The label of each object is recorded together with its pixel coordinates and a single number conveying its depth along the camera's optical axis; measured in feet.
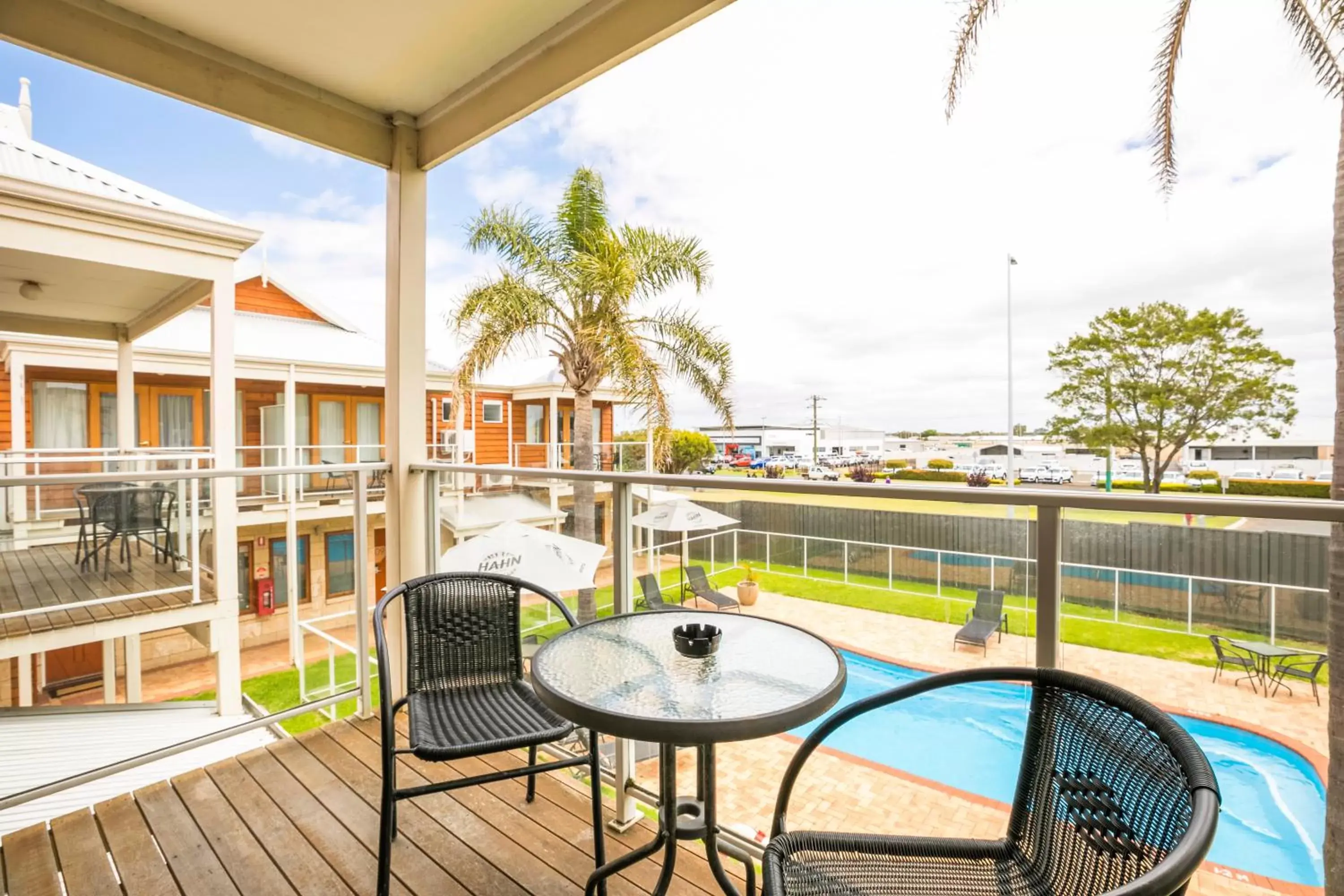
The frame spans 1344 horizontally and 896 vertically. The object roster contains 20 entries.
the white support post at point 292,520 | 21.25
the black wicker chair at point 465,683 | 5.86
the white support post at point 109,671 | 19.66
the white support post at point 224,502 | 16.65
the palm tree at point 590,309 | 28.86
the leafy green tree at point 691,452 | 45.88
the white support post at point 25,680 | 18.37
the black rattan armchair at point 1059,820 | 3.30
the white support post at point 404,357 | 10.41
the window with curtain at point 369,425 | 39.32
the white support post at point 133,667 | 18.78
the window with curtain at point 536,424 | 48.78
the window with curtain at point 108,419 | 30.30
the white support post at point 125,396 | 23.26
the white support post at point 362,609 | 9.96
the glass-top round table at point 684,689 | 4.14
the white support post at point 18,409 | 24.27
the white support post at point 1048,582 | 4.79
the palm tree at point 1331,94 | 5.01
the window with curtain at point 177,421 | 32.73
